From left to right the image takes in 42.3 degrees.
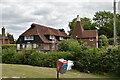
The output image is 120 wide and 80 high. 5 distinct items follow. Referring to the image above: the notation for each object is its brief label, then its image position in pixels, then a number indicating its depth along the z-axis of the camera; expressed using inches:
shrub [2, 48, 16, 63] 619.2
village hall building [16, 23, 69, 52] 1456.7
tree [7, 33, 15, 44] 2512.1
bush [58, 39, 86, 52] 603.5
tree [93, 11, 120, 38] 1849.2
